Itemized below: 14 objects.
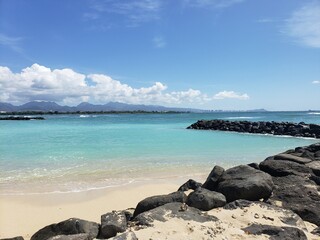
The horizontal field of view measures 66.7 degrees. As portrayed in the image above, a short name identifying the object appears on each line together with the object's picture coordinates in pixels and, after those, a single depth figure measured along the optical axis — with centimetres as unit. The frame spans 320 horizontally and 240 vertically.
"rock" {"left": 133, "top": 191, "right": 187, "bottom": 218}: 393
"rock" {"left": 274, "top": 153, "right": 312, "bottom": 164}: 583
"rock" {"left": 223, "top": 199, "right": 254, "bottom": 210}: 382
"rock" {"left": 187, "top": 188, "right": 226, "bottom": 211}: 383
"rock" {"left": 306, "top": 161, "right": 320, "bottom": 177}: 524
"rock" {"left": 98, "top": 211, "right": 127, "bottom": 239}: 316
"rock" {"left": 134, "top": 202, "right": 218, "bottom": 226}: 335
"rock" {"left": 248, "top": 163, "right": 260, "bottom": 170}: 556
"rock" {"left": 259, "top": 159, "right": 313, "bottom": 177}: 513
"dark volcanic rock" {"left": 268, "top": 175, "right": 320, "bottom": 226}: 383
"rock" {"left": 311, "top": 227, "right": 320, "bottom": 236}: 334
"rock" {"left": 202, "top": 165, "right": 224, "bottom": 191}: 488
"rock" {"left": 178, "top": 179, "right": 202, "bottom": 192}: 556
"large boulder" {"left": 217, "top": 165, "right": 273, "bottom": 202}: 418
